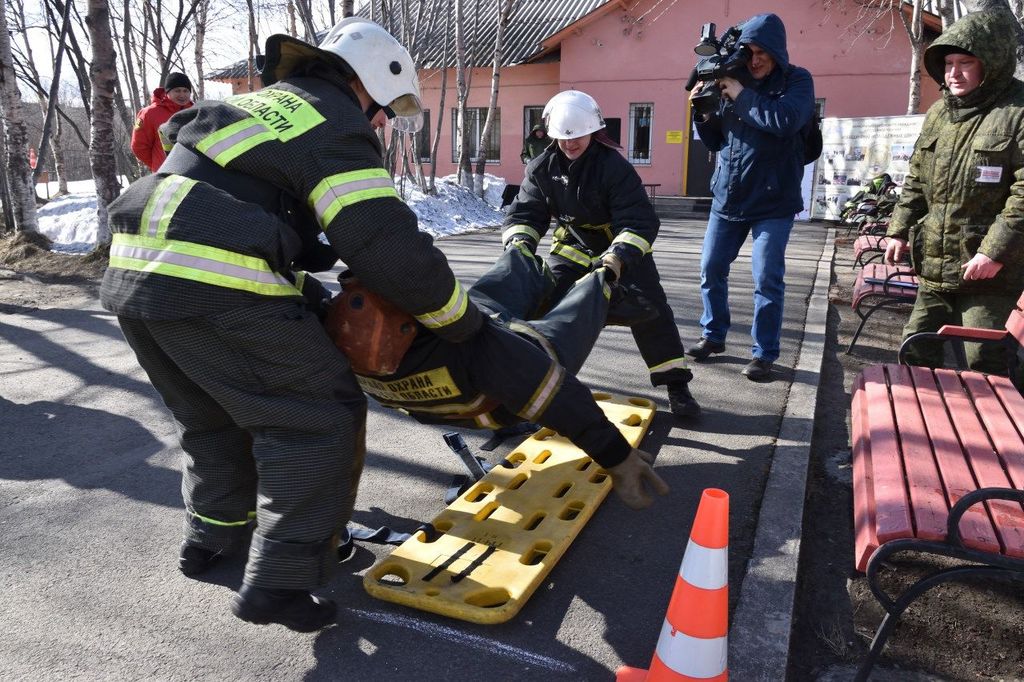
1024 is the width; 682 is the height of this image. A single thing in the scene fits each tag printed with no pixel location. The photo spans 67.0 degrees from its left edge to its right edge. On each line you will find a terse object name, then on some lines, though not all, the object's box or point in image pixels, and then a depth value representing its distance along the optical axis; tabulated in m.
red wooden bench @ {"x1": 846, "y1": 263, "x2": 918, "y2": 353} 5.83
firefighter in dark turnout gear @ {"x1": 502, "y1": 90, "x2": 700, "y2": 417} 4.00
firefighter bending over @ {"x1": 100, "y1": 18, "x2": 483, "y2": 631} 2.15
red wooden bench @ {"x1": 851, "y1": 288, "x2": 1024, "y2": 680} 2.04
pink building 19.86
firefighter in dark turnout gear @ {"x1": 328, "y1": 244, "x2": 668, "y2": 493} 2.59
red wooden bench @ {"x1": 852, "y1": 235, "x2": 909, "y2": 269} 8.73
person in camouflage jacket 3.48
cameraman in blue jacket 4.67
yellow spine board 2.54
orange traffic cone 1.99
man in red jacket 7.41
